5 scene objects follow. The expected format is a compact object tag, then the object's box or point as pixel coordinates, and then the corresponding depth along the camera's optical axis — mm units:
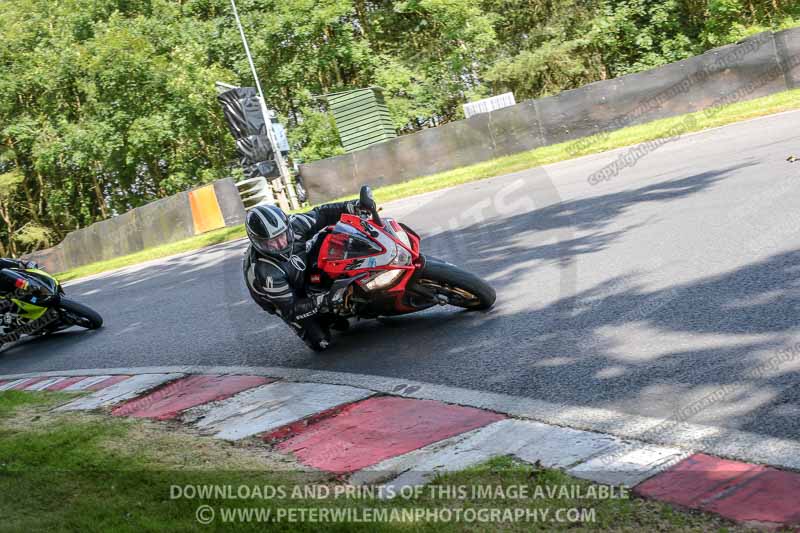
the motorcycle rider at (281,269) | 7336
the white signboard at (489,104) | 26119
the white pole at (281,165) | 24938
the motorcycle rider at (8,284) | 11641
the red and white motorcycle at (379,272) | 7078
